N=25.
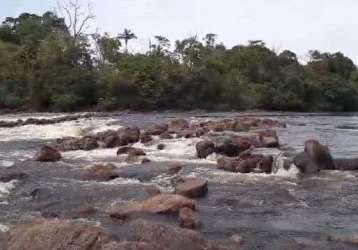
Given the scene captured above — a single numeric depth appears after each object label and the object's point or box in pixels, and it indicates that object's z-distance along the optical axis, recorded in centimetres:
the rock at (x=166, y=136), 2106
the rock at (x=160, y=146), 1888
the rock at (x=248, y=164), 1387
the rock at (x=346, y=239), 804
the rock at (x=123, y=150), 1788
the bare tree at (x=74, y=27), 5744
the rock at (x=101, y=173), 1299
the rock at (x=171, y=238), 688
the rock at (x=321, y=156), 1404
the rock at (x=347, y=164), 1422
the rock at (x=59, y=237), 651
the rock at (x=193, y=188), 1098
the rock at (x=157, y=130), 2230
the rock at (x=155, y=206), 911
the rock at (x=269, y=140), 1847
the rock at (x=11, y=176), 1292
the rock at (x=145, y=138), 2037
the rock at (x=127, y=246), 630
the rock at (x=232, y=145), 1667
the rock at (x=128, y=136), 2012
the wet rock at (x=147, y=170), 1346
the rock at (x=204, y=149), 1661
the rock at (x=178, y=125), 2420
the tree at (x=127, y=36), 6659
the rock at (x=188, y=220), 868
